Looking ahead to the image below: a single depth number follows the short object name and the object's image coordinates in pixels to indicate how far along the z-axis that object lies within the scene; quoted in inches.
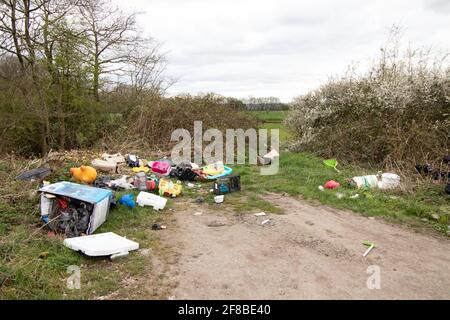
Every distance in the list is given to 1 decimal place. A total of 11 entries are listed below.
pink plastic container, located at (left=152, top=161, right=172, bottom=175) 314.3
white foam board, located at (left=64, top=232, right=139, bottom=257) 146.3
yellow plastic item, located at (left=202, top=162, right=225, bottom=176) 316.7
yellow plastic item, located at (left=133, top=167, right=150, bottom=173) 318.3
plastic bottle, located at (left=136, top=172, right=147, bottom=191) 254.8
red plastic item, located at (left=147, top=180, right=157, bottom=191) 254.7
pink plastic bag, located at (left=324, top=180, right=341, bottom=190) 264.6
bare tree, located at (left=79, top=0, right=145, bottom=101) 443.8
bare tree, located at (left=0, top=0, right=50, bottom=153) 360.2
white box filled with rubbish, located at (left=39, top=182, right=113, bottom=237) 170.6
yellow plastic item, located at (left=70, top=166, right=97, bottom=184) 254.2
